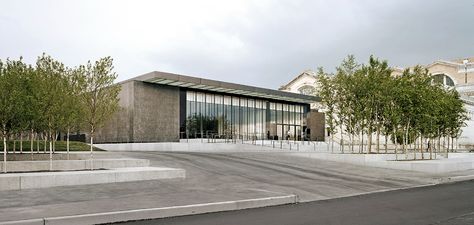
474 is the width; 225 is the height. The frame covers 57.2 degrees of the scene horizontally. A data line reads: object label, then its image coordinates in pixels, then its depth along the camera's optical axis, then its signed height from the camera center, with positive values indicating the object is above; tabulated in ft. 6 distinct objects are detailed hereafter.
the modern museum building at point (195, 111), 137.39 +4.44
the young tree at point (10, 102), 51.75 +2.53
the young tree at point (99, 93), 64.75 +4.65
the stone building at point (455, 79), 212.02 +28.70
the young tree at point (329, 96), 106.93 +6.73
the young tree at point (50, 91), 58.54 +4.44
